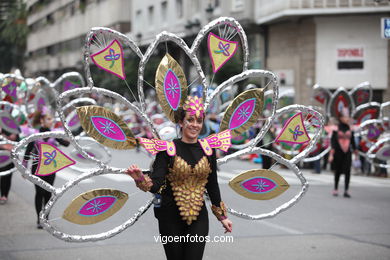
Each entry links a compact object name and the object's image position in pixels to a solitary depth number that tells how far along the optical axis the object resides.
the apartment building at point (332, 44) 26.92
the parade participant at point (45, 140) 9.56
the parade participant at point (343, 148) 13.20
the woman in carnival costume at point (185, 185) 5.33
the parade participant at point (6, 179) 11.77
